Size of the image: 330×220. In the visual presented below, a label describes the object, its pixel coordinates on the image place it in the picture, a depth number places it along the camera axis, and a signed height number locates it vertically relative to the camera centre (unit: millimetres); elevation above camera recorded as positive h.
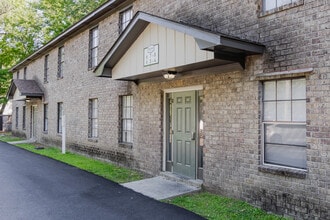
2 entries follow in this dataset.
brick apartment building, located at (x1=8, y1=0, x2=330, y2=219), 5125 +311
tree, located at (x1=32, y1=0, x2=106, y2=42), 27844 +9049
